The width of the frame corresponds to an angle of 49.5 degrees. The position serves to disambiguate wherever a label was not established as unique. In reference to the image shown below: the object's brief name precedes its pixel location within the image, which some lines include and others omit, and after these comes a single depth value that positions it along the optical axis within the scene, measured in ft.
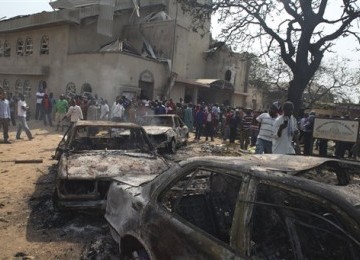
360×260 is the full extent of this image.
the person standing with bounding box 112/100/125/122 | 55.98
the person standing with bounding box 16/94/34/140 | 45.37
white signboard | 38.24
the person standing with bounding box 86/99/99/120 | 58.59
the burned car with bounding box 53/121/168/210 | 17.69
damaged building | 74.59
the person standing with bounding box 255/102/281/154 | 26.37
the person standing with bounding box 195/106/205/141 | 56.39
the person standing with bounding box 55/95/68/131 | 60.75
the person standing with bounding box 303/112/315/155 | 45.43
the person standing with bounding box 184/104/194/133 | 61.16
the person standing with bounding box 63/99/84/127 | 48.44
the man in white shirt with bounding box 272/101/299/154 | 22.56
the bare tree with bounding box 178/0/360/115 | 53.72
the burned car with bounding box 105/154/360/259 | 7.34
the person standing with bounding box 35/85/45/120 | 72.23
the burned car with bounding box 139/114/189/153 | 39.65
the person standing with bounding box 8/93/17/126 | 64.59
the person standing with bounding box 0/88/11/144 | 44.39
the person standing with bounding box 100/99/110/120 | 60.13
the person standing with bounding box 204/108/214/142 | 57.16
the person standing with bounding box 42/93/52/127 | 67.93
